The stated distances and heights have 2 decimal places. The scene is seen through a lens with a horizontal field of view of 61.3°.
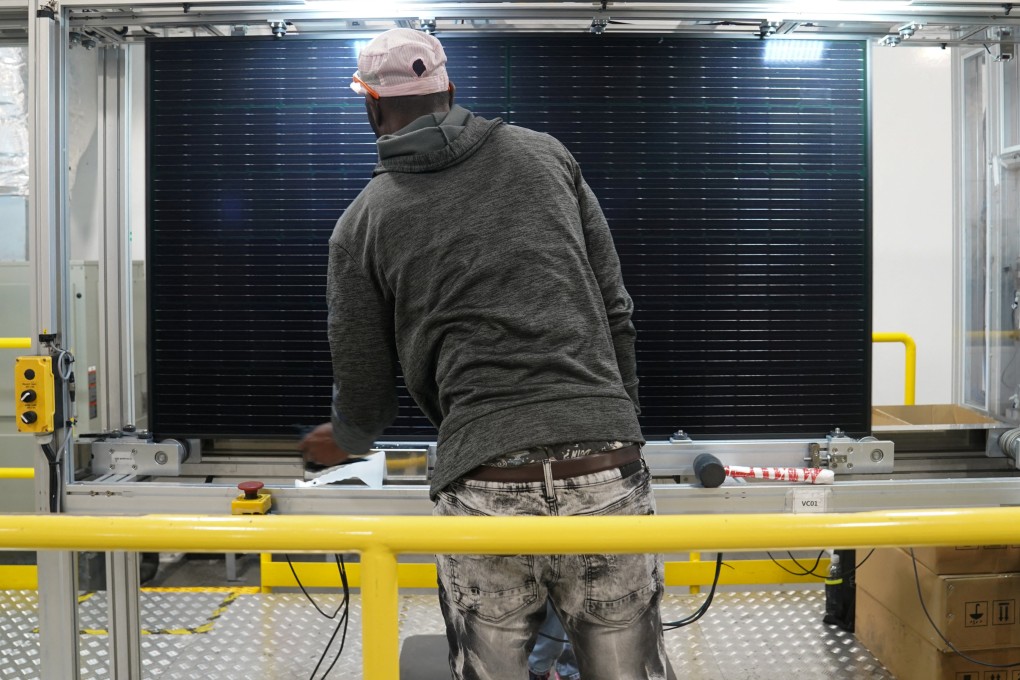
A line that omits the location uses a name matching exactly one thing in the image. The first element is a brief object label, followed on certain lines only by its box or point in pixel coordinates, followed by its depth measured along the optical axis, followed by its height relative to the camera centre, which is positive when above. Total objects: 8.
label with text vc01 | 2.72 -0.53
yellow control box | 2.60 -0.17
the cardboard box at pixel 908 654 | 3.31 -1.30
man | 1.75 -0.04
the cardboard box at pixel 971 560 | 3.31 -0.89
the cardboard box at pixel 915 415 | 3.86 -0.40
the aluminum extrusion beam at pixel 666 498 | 2.69 -0.52
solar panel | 2.96 +0.43
